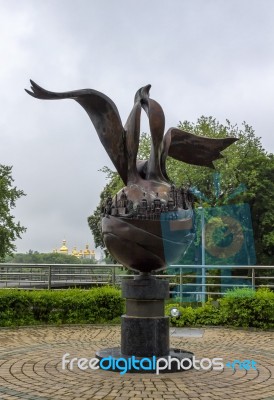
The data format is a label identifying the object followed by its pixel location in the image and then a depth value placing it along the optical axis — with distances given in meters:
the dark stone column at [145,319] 6.95
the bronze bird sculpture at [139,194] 6.82
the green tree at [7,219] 30.81
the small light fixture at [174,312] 11.18
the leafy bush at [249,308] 11.09
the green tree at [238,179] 30.00
